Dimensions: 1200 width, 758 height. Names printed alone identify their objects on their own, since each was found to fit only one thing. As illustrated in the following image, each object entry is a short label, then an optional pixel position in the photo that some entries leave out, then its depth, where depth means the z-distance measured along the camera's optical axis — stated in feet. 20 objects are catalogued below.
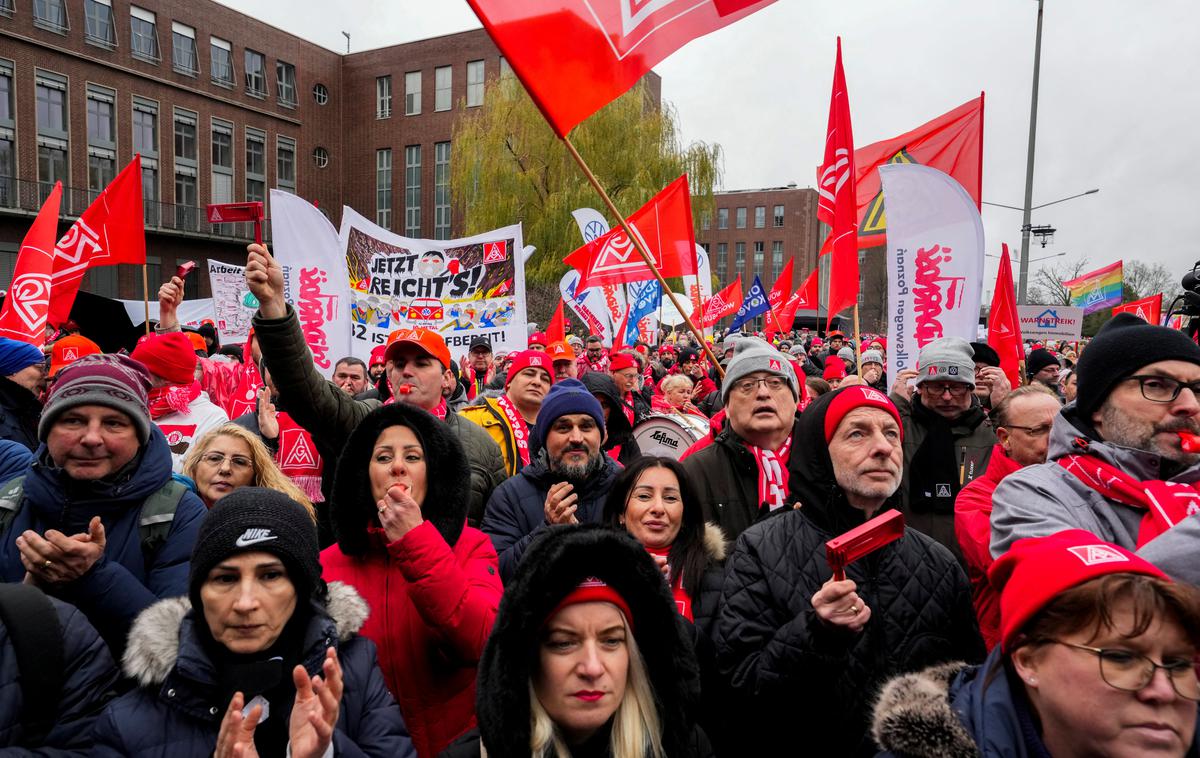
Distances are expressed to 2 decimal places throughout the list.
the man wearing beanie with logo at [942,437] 12.22
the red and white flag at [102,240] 20.70
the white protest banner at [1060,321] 42.53
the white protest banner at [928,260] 16.70
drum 17.57
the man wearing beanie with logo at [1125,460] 6.45
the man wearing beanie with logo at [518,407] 15.33
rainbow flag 63.46
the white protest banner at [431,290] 23.76
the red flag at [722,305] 44.60
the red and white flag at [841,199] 16.16
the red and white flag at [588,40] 10.89
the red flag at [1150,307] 39.04
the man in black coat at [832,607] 6.58
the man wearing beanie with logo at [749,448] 11.30
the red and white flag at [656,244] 26.43
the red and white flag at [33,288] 17.84
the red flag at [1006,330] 18.80
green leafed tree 84.99
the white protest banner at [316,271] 18.71
